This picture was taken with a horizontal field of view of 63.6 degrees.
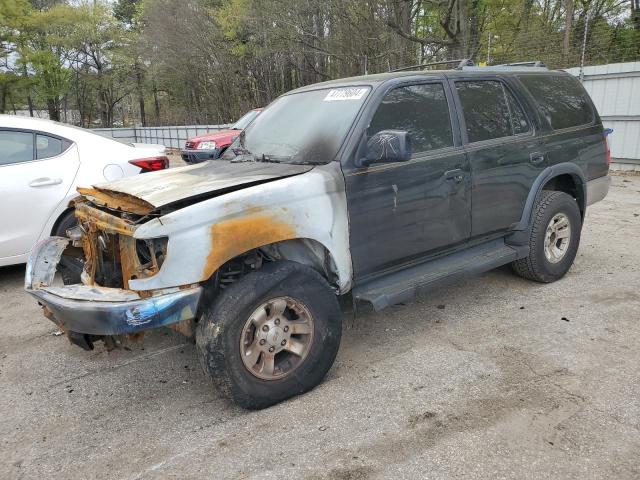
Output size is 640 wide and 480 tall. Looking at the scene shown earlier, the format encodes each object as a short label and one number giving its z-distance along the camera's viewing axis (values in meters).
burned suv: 2.76
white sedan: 4.97
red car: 12.27
